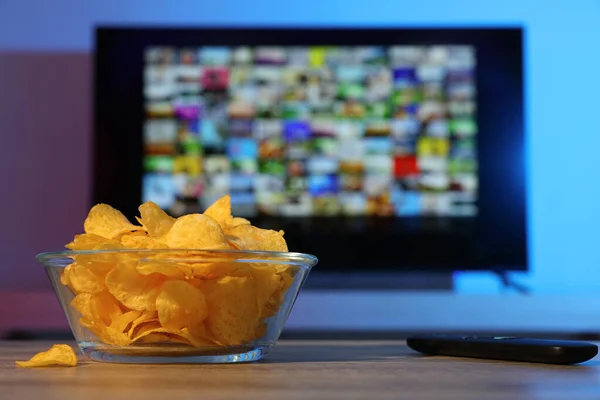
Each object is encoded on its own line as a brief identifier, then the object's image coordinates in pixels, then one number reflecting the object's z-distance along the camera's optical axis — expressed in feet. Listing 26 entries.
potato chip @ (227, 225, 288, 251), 2.42
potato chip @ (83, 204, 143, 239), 2.39
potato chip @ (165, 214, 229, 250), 2.17
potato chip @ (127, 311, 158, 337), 2.13
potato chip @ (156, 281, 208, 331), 2.03
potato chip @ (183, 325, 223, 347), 2.12
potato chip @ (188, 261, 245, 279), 2.10
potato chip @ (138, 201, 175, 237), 2.28
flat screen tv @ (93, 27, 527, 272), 7.88
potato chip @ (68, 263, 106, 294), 2.17
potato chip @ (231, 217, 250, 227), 2.51
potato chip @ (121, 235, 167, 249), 2.26
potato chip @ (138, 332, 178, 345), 2.16
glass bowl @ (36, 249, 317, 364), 2.08
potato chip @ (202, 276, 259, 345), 2.10
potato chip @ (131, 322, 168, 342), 2.14
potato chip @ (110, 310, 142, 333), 2.15
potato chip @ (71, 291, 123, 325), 2.21
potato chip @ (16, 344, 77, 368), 2.12
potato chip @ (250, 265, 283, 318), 2.18
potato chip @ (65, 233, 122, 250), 2.31
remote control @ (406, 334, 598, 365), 2.23
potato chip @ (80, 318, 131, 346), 2.16
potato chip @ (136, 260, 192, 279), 2.07
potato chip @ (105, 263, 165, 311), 2.10
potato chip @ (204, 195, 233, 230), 2.51
